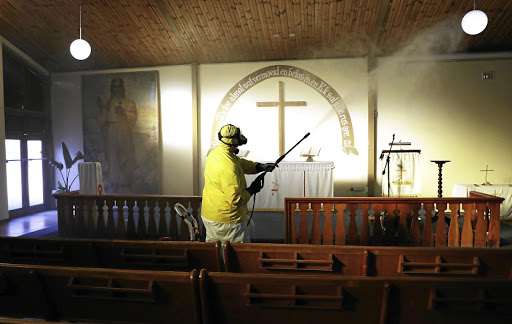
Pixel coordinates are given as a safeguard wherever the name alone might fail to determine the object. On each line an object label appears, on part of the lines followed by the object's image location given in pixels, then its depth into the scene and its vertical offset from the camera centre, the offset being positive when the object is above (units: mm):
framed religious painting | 9719 +781
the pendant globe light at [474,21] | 5969 +2171
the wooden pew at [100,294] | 2146 -844
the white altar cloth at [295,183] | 7902 -591
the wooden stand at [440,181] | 6359 -482
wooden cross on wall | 9141 +1292
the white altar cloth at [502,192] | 7348 -779
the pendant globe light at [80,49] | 6836 +2050
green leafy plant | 9266 -95
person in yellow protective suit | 3547 -359
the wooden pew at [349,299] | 1978 -801
